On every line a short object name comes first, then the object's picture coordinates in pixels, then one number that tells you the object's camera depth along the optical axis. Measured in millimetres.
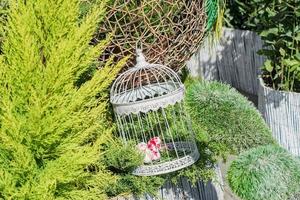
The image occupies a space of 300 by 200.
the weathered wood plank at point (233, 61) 3712
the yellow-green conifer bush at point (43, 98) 1778
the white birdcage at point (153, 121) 2133
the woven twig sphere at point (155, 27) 2108
